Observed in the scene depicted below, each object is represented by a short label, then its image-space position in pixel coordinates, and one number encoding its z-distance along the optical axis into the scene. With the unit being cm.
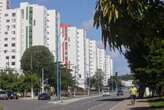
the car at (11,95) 7097
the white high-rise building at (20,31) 12305
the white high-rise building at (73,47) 13708
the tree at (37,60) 10252
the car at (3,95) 6607
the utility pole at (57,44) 5158
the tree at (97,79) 13796
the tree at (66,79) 10459
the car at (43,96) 6465
